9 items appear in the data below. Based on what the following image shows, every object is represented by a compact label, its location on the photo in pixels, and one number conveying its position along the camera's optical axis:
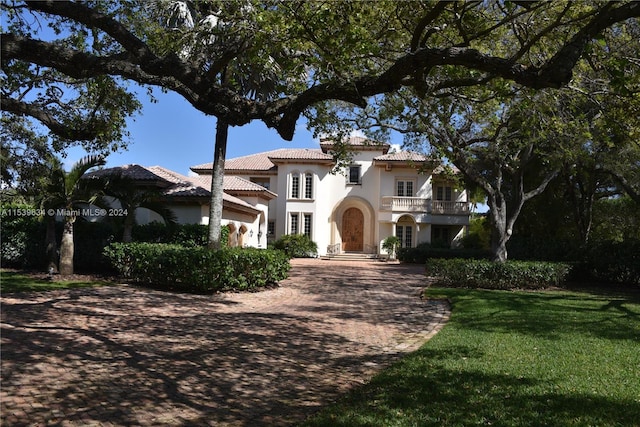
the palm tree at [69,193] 14.66
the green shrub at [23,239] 17.52
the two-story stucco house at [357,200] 34.59
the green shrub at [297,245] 32.34
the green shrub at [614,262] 19.50
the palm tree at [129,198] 15.70
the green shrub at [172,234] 17.94
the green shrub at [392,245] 32.69
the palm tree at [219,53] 9.43
